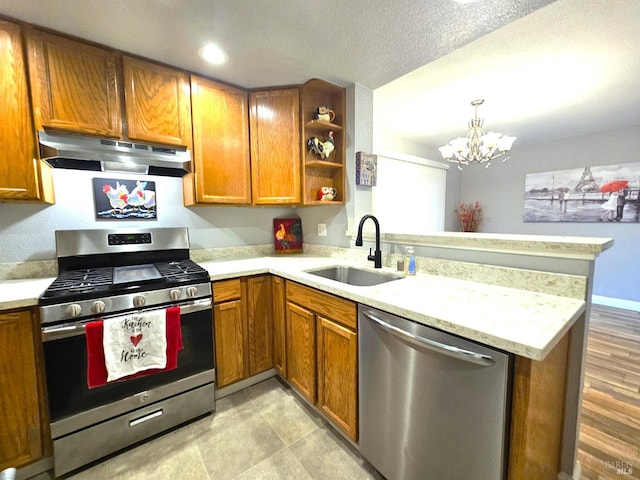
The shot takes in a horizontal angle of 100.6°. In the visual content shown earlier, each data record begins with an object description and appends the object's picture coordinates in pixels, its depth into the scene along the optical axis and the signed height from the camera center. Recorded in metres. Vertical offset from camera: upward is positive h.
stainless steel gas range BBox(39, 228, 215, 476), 1.27 -0.64
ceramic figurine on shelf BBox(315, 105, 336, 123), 2.09 +0.84
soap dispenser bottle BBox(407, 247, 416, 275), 1.65 -0.28
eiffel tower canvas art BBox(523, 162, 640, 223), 3.53 +0.35
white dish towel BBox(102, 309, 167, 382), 1.33 -0.64
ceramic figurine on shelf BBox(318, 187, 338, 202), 2.18 +0.21
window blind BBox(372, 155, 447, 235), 3.48 +0.37
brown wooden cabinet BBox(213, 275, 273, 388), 1.77 -0.75
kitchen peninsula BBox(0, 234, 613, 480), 0.82 -0.35
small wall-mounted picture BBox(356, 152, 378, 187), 2.11 +0.41
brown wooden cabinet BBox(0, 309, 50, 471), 1.20 -0.79
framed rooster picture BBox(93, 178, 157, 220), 1.82 +0.15
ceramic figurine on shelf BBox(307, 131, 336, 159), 2.11 +0.58
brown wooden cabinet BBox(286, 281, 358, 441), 1.36 -0.76
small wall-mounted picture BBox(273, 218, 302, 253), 2.57 -0.15
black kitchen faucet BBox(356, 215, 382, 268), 1.73 -0.16
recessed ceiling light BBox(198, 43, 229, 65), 1.59 +1.03
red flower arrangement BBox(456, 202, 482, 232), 5.07 +0.04
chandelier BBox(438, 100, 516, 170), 2.87 +0.82
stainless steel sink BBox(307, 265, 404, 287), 1.81 -0.41
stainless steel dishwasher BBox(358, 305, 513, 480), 0.84 -0.68
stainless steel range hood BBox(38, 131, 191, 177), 1.44 +0.39
